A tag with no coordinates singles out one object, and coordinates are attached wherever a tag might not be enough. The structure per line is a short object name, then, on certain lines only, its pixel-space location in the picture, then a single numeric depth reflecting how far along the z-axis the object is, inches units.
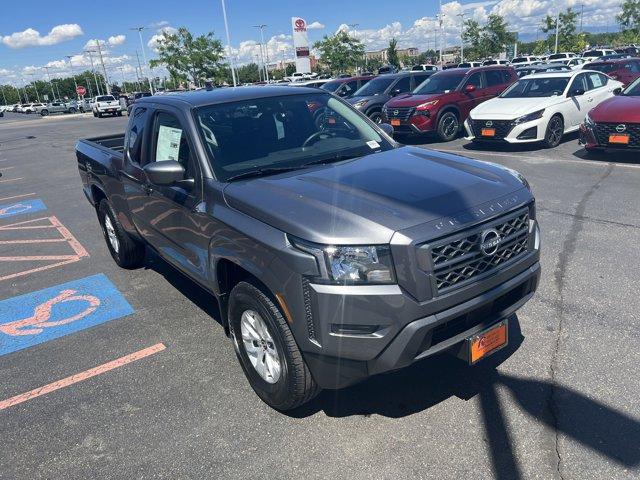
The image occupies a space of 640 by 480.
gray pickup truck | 95.7
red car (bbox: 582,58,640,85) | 689.0
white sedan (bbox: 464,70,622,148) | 420.8
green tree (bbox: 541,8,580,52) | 2277.3
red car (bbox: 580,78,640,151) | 338.6
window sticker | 146.3
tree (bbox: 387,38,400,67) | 2439.7
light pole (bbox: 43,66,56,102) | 4766.2
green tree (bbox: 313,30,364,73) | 2210.9
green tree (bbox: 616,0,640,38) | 2000.5
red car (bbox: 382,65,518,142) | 514.3
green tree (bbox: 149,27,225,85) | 2090.3
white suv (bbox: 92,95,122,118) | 1654.8
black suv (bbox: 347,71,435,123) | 598.2
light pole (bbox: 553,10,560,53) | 2244.1
